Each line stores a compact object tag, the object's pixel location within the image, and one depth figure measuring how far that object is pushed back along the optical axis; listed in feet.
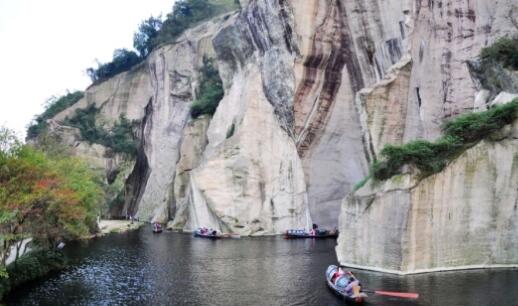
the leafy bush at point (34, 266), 88.94
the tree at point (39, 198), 76.00
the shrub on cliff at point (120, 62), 290.15
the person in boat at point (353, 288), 71.82
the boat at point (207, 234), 154.20
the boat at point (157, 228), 175.32
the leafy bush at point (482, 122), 88.79
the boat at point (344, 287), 71.51
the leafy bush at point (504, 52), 102.94
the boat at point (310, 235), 148.25
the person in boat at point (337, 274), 78.12
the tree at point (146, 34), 287.50
